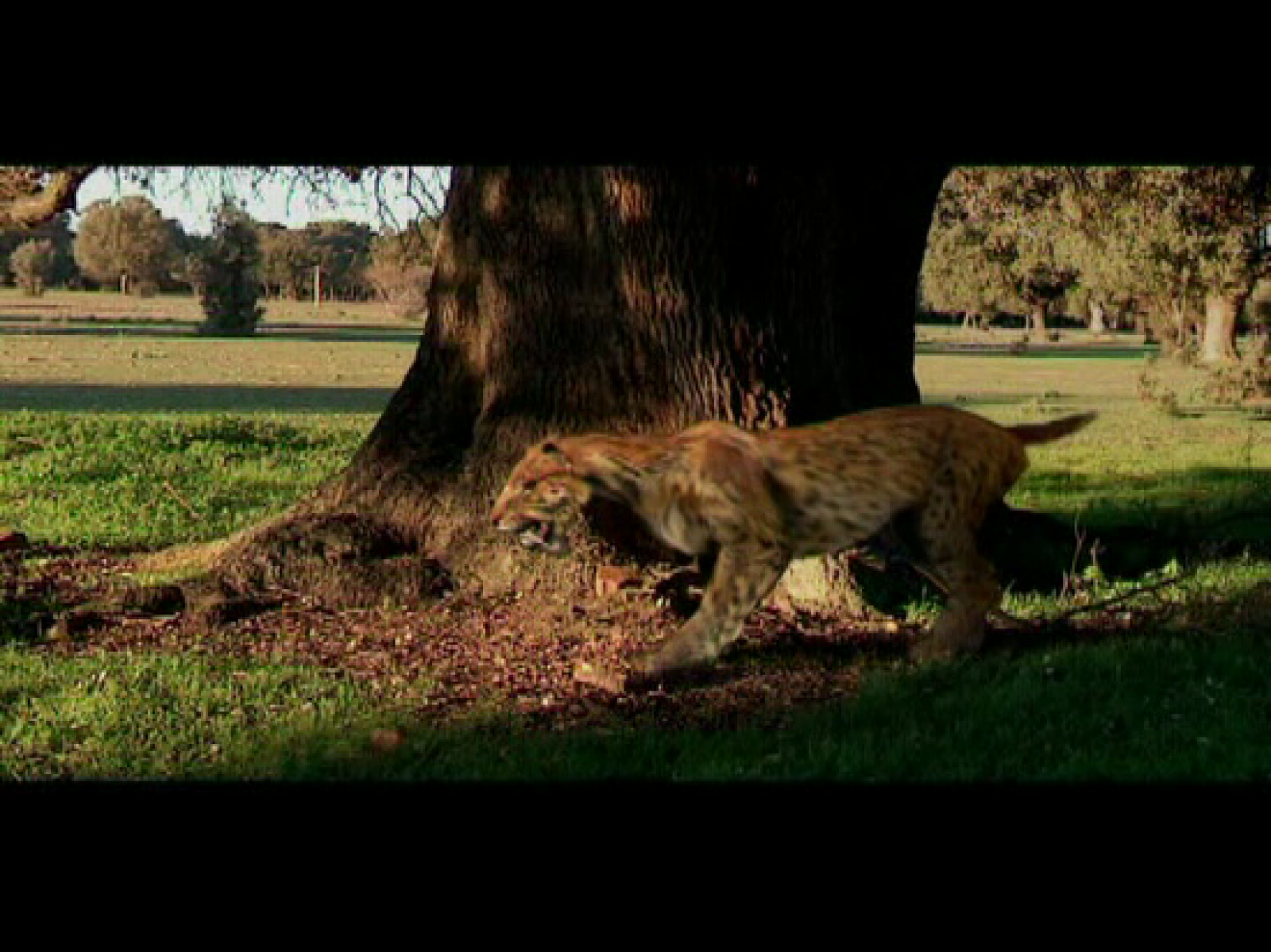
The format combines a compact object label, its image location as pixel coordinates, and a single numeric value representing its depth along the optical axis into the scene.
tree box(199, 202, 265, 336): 28.33
